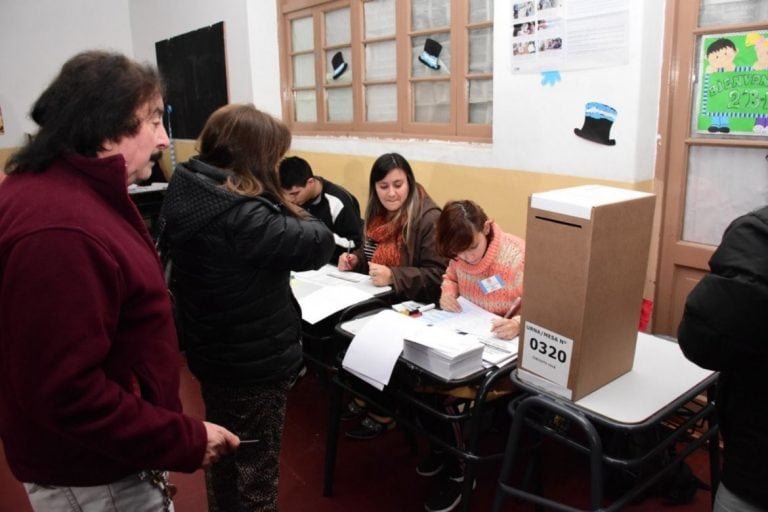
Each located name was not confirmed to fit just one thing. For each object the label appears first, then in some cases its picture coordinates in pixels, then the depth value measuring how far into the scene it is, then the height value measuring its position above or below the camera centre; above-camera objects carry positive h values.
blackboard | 4.57 +0.40
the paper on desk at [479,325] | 1.71 -0.64
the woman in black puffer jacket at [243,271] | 1.47 -0.38
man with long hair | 0.88 -0.28
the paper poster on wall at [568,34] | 2.24 +0.33
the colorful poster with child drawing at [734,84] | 2.03 +0.11
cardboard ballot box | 1.29 -0.37
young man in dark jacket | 2.91 -0.40
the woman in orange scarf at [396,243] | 2.39 -0.52
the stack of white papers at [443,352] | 1.57 -0.61
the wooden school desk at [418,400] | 1.60 -0.83
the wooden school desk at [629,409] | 1.31 -0.65
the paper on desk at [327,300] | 2.15 -0.66
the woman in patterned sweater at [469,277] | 1.94 -0.54
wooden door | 2.07 -0.07
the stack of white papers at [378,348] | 1.70 -0.65
